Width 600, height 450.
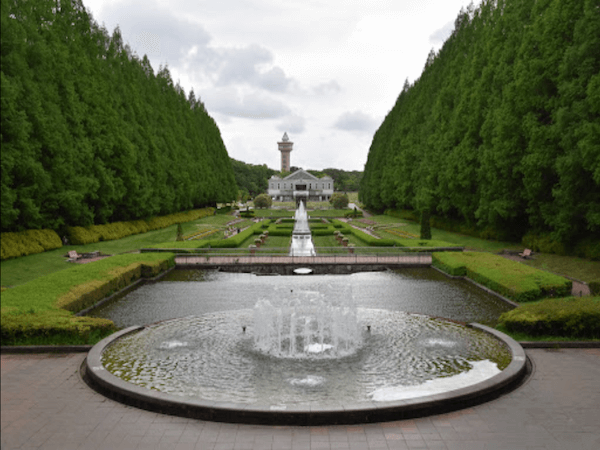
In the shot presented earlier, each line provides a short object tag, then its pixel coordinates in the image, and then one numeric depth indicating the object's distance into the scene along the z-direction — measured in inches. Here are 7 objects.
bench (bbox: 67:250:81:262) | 839.5
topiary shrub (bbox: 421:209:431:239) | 1119.6
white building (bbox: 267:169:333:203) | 4618.6
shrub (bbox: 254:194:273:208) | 3235.7
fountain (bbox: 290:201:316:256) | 1043.5
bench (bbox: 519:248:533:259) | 860.0
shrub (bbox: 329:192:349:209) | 3228.3
